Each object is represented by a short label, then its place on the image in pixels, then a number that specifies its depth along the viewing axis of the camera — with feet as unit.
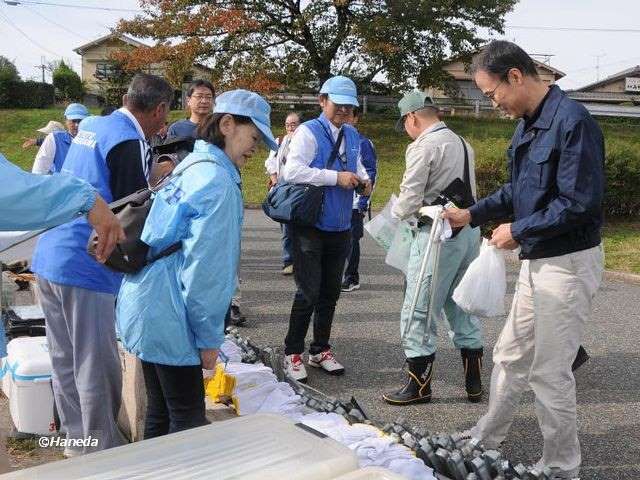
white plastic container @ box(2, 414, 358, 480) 5.38
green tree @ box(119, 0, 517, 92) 79.71
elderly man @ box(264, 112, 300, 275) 26.21
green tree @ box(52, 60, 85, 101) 122.42
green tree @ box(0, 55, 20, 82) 107.34
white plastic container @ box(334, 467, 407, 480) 5.38
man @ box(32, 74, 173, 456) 10.50
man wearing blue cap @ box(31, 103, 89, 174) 21.84
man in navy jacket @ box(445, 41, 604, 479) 9.62
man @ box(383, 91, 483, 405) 13.87
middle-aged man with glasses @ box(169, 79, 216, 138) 17.38
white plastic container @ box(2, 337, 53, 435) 12.27
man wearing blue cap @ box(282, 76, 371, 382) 15.08
